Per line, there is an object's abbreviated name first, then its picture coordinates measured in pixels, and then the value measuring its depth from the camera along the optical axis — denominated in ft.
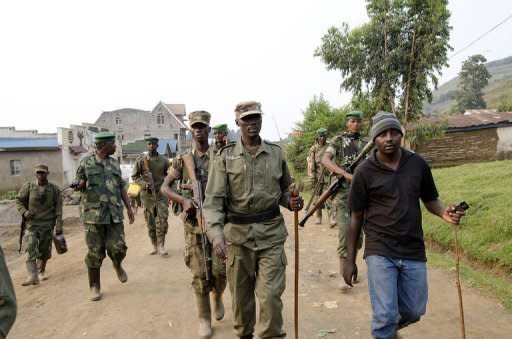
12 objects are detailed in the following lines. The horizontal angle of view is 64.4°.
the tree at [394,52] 54.49
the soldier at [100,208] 18.81
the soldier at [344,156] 18.08
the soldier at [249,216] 11.44
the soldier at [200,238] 14.44
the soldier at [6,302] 6.50
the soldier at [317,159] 35.68
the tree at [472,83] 189.67
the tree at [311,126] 71.10
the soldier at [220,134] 17.43
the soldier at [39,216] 22.03
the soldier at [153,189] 27.20
